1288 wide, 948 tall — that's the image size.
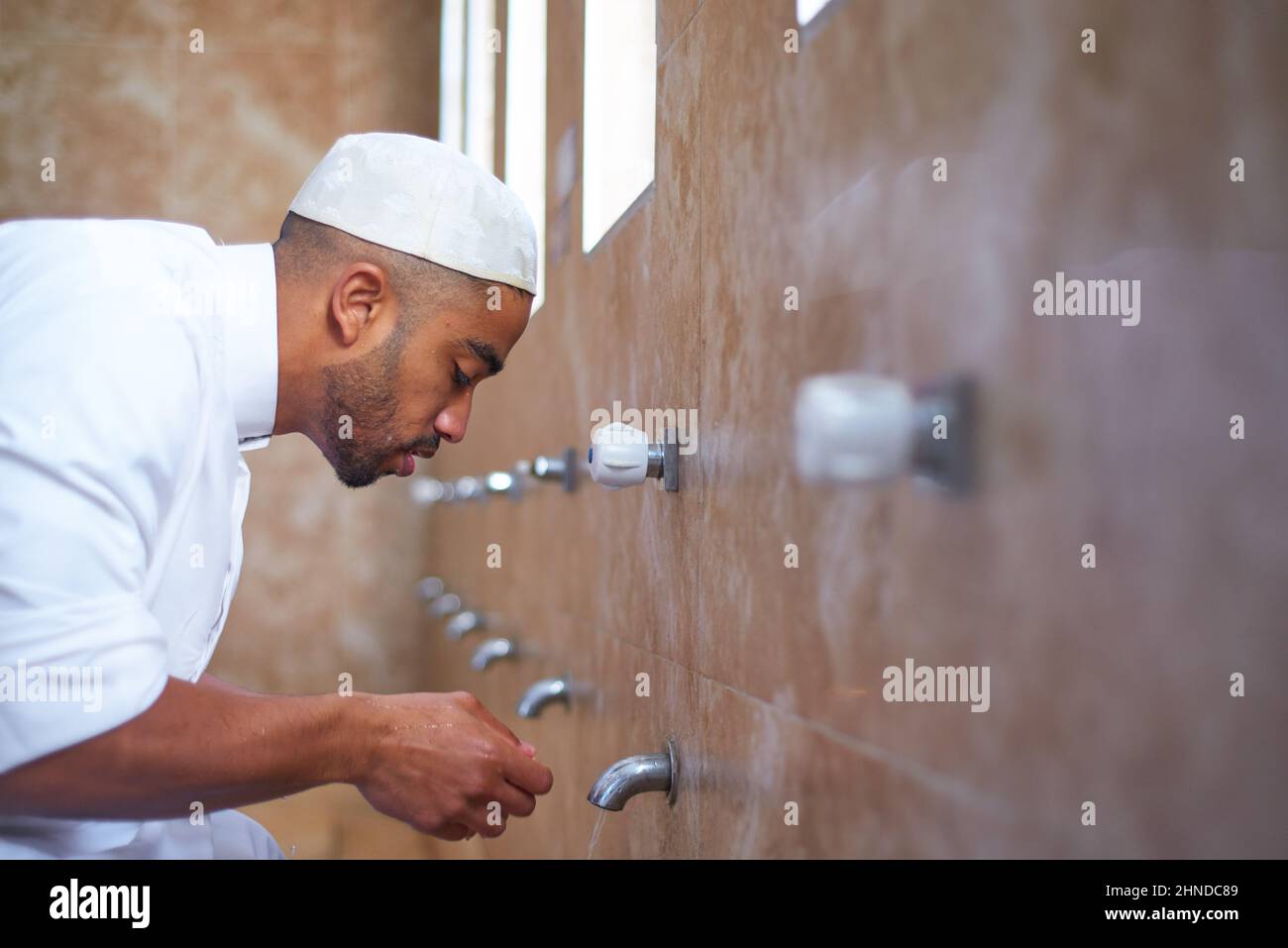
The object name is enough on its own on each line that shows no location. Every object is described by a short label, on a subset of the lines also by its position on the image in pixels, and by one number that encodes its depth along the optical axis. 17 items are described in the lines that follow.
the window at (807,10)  0.61
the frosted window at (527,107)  1.68
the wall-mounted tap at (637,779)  0.83
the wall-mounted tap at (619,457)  0.86
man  0.67
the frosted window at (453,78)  2.69
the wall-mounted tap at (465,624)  2.02
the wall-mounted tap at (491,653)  1.63
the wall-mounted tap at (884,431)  0.46
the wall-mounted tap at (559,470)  1.29
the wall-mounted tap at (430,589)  2.77
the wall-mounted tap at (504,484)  1.64
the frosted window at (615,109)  1.19
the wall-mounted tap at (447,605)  2.40
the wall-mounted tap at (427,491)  2.90
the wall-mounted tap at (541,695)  1.24
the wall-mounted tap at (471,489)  1.91
